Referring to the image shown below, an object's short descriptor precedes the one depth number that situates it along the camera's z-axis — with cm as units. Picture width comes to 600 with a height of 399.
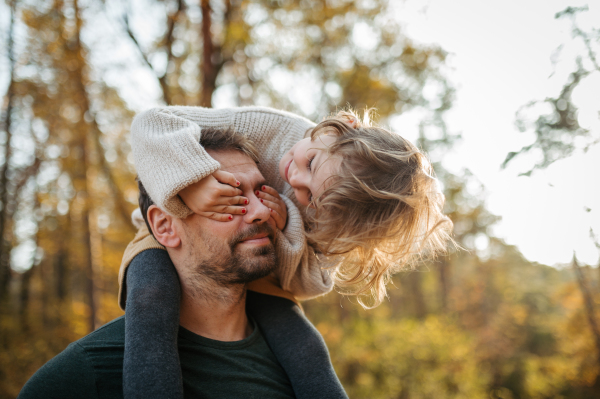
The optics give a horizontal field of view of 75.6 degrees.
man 170
